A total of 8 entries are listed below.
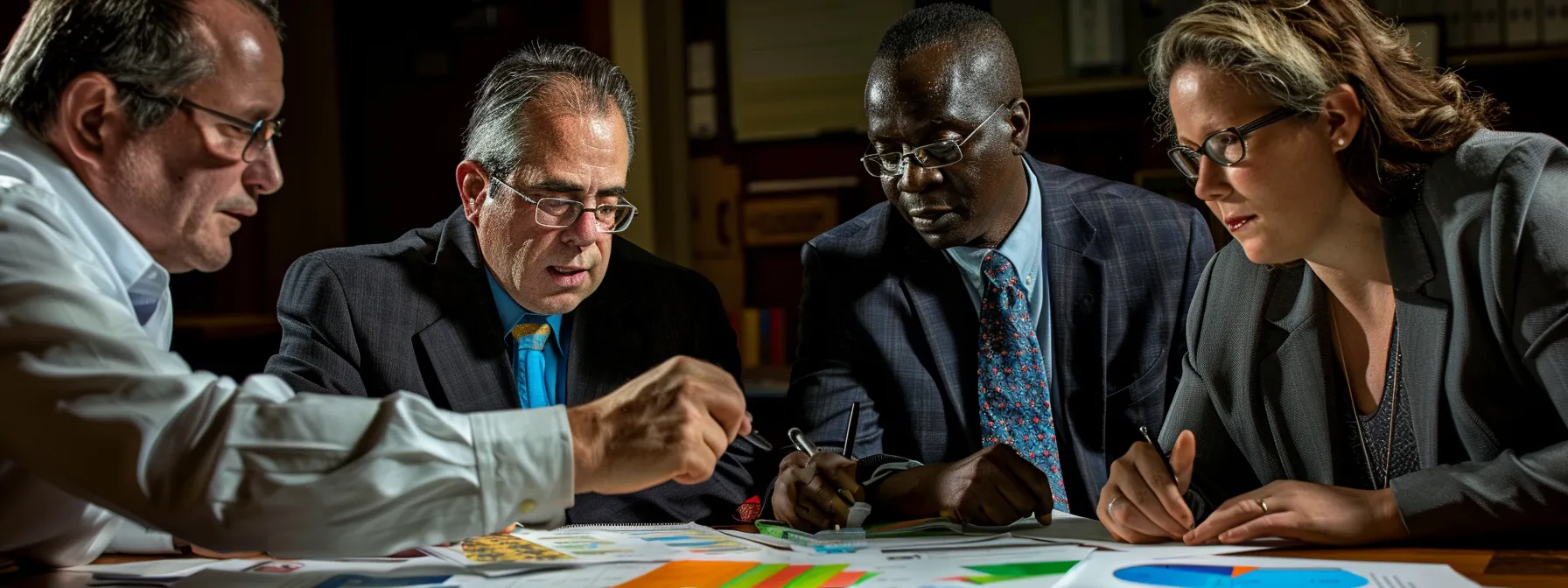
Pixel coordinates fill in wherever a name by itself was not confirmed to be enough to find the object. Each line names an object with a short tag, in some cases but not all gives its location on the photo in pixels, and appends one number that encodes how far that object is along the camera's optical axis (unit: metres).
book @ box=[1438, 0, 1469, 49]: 3.90
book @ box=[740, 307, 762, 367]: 4.71
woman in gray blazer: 1.45
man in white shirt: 1.17
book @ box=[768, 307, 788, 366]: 4.70
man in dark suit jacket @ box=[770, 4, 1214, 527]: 2.15
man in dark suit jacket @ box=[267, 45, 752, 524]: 2.09
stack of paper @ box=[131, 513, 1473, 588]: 1.29
